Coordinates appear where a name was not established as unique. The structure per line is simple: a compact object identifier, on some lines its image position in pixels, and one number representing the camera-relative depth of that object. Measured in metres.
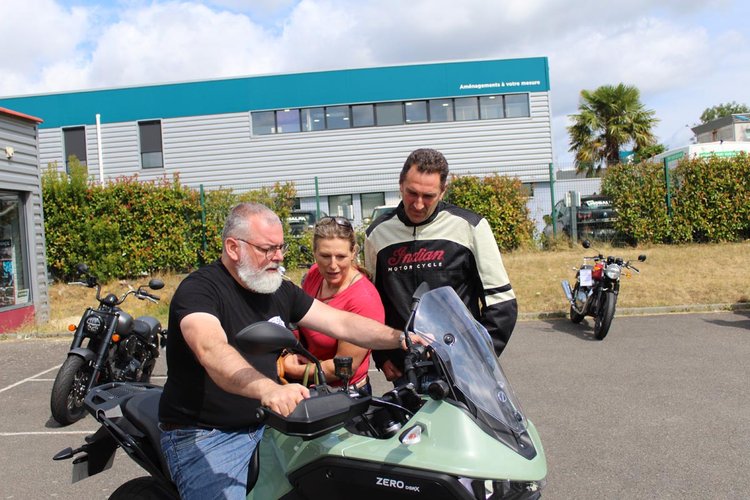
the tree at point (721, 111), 73.50
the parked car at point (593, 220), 16.08
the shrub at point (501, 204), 15.80
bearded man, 2.35
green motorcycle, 1.82
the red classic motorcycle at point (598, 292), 8.69
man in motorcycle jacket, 3.21
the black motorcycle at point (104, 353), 5.92
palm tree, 27.03
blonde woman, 3.17
